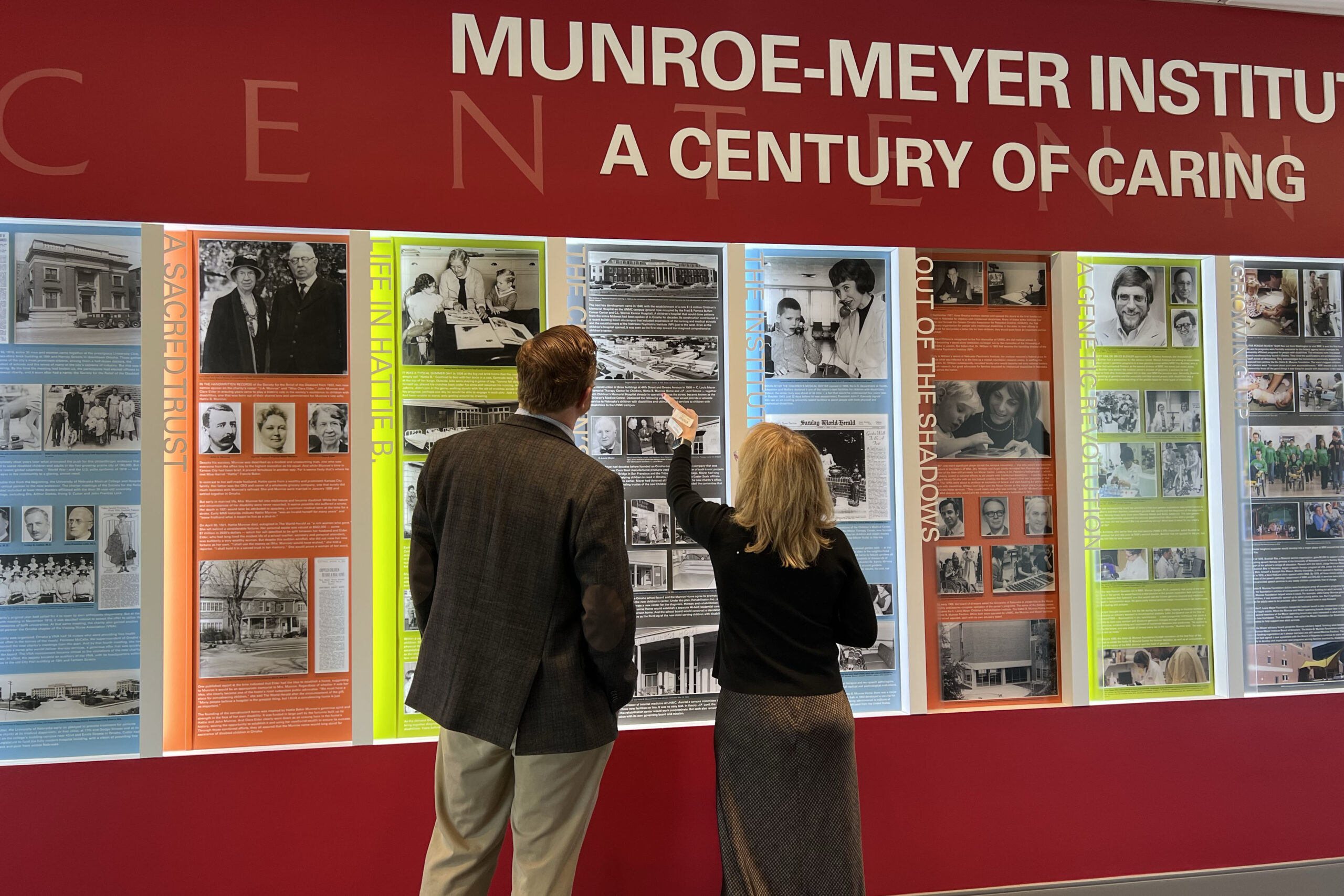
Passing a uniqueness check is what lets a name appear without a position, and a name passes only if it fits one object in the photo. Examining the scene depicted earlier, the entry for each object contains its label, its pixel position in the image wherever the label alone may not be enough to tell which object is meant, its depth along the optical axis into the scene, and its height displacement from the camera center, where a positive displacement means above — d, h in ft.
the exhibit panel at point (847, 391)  10.37 +0.95
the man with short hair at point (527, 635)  6.83 -1.31
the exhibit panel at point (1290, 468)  11.19 -0.07
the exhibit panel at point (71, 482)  9.00 -0.03
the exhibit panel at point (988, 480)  10.56 -0.17
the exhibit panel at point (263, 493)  9.27 -0.18
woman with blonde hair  7.53 -1.92
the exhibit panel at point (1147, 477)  10.97 -0.16
